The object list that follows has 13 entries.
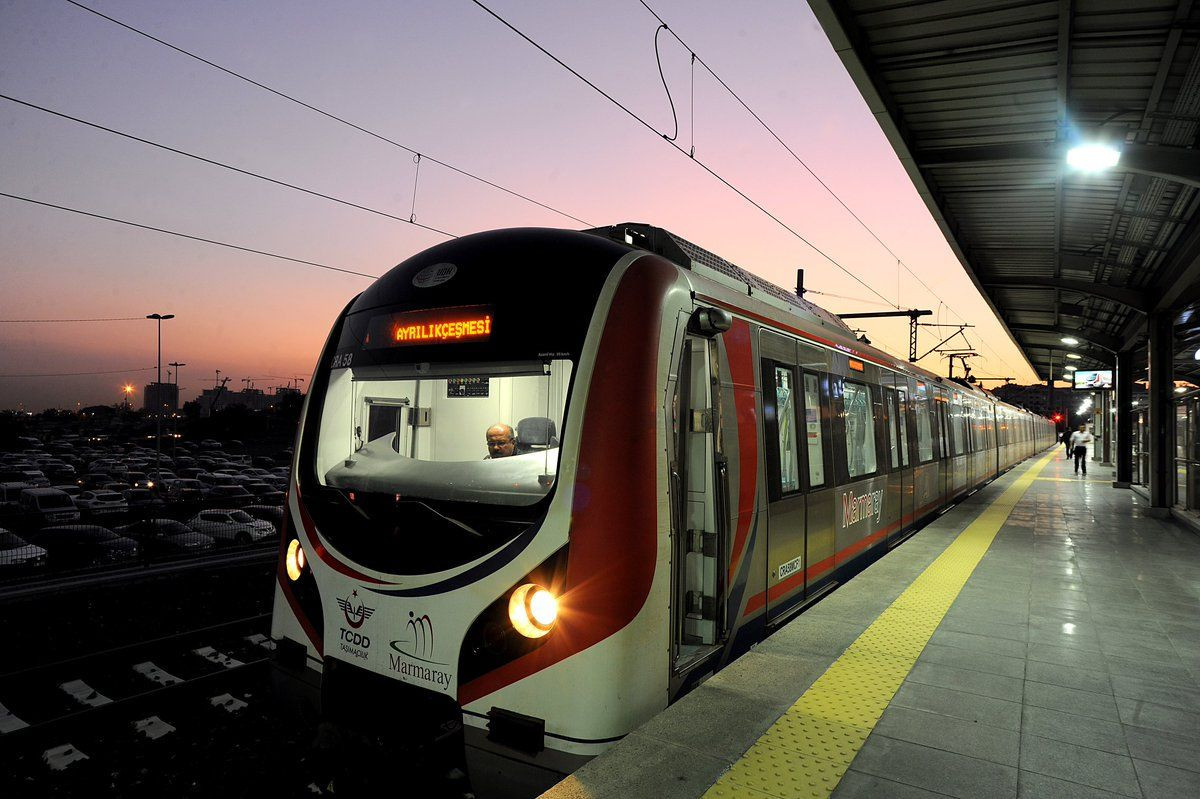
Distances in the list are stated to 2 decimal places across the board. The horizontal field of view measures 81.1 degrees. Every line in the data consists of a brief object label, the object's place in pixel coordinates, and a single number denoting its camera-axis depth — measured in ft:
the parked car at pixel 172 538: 45.42
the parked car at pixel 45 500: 73.51
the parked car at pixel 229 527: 52.11
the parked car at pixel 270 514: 63.93
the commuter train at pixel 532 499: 10.27
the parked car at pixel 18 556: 38.14
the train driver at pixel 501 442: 11.79
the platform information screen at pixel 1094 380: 79.51
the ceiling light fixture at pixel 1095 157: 21.39
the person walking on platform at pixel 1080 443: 81.71
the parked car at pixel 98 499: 83.05
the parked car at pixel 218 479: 108.81
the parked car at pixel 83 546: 43.98
